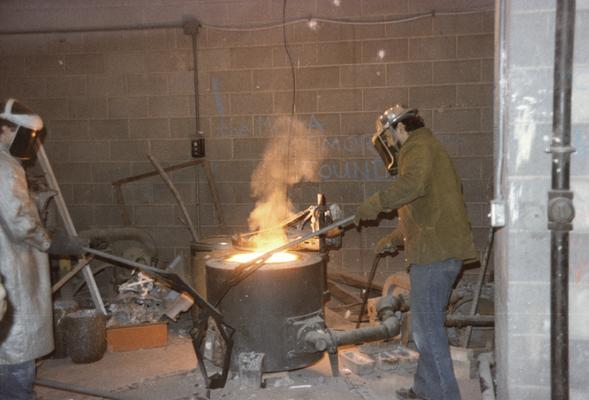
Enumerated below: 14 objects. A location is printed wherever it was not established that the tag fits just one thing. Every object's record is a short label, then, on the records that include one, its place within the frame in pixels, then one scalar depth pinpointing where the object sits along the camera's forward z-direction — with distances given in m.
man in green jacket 3.81
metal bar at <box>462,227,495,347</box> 4.85
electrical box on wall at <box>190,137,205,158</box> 6.89
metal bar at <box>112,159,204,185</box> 6.96
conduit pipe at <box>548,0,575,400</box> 2.63
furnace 4.35
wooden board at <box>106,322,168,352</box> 5.64
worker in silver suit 3.49
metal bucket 5.30
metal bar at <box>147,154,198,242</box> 6.79
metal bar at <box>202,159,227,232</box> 6.91
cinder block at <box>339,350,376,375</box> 4.79
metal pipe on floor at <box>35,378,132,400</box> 3.94
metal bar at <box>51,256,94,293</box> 5.88
